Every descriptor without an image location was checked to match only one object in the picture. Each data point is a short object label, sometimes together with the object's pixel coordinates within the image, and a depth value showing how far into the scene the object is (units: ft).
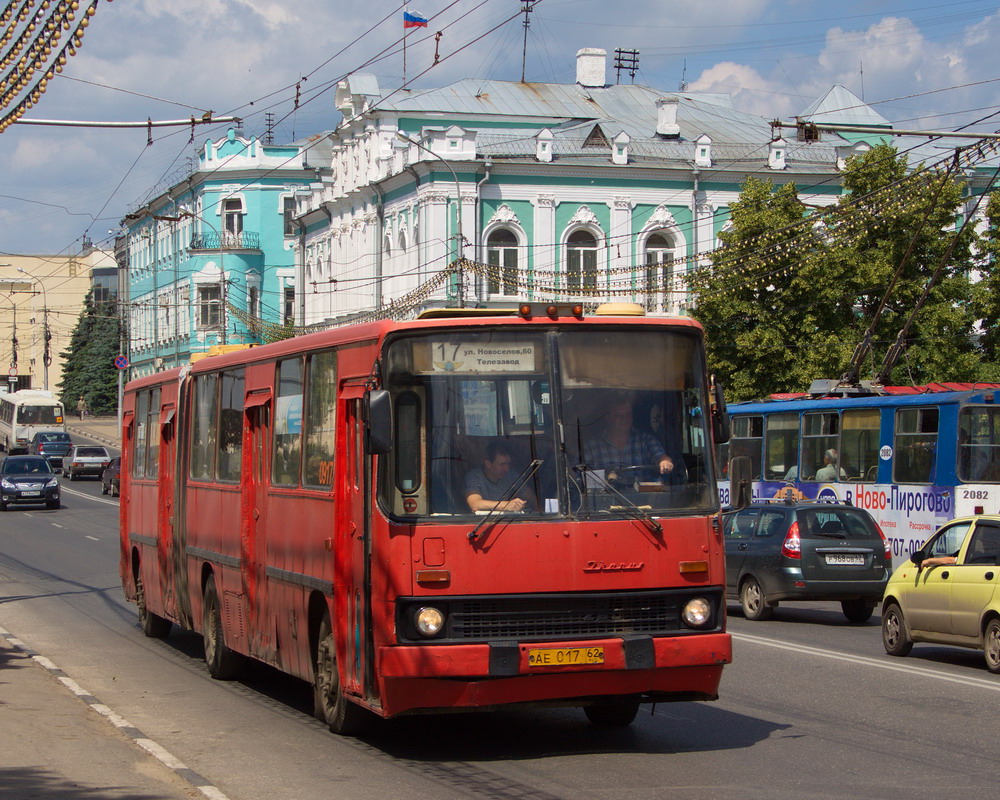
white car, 222.07
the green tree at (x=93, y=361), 328.90
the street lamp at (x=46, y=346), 299.29
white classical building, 182.80
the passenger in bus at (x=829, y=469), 92.89
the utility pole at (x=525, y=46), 215.33
